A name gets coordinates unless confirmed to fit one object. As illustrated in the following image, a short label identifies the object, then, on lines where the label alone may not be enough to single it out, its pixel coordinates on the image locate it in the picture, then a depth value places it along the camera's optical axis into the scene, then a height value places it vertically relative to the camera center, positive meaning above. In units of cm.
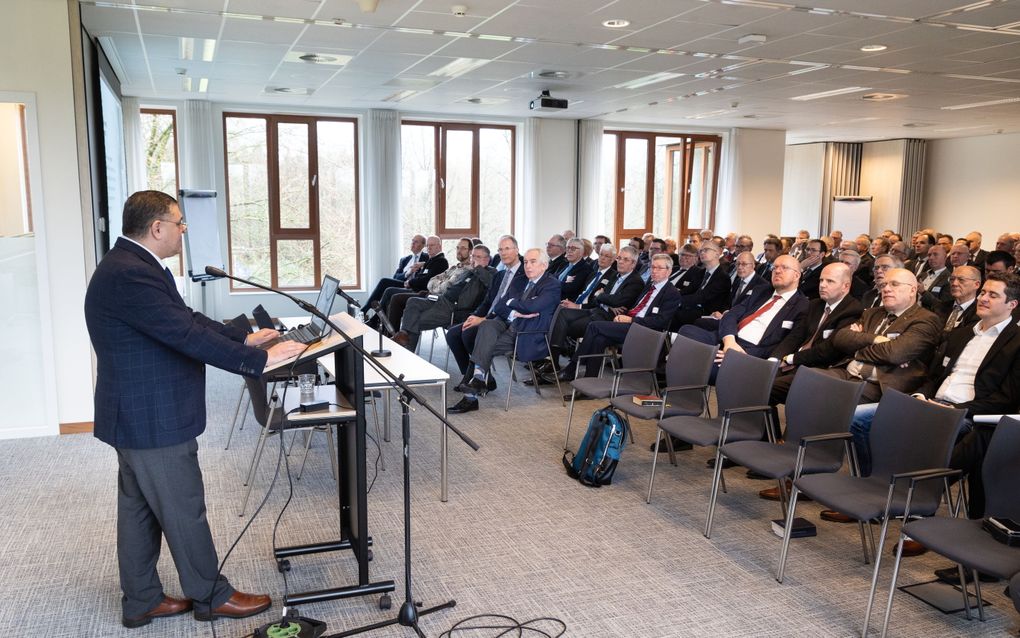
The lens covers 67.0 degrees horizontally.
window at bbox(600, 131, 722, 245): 1424 +54
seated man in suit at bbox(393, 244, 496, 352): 808 -102
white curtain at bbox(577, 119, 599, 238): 1332 +60
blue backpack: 476 -147
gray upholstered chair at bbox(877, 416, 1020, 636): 273 -120
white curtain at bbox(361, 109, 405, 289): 1192 +22
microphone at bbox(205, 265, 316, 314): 268 -35
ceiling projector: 964 +133
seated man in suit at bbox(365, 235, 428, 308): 1060 -83
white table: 421 -93
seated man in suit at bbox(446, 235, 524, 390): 720 -99
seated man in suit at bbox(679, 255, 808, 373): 544 -74
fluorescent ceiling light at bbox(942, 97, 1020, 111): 1047 +156
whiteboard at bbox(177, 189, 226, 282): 1045 -34
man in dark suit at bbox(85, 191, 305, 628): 274 -67
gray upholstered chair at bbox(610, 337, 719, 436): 478 -108
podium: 313 -109
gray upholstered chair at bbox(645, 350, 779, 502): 425 -110
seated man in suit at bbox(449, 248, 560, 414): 684 -106
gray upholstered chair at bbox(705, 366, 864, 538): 374 -112
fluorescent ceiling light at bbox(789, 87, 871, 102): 976 +155
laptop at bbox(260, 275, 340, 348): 305 -51
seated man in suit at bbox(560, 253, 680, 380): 668 -92
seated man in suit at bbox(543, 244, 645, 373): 754 -95
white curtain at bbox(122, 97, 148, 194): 1059 +87
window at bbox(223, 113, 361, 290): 1173 +13
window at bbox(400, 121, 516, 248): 1269 +49
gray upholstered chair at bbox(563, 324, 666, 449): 532 -113
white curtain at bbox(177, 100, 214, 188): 1096 +86
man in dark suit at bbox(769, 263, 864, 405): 503 -79
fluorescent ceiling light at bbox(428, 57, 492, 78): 812 +154
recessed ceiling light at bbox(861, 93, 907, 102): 1013 +155
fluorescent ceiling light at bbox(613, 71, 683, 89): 890 +155
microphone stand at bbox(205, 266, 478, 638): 270 -94
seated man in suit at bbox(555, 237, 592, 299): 873 -71
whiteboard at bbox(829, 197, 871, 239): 1700 -5
